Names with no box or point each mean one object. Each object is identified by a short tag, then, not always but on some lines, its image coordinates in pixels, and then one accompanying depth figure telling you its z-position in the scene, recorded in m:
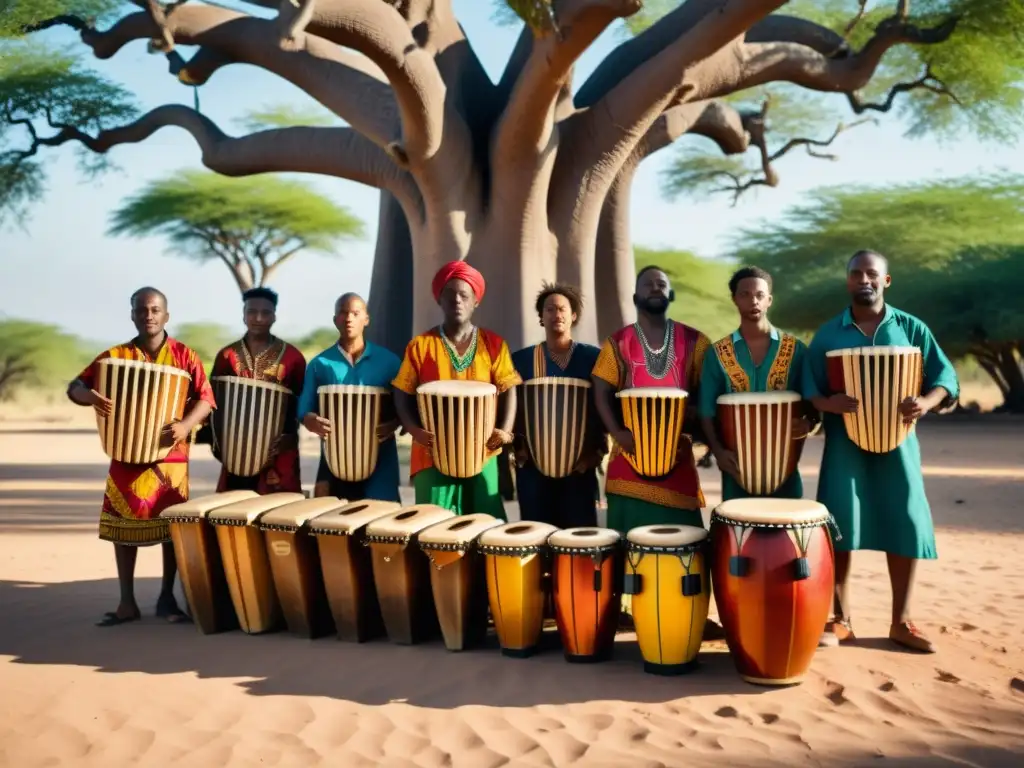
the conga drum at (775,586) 4.33
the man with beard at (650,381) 5.09
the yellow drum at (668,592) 4.52
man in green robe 4.88
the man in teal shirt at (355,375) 5.51
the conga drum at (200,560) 5.21
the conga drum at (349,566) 4.95
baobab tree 8.84
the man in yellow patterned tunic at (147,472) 5.45
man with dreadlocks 5.34
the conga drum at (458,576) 4.79
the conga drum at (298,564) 5.03
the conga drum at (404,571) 4.87
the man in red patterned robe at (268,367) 5.69
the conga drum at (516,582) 4.76
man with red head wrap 5.38
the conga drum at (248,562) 5.11
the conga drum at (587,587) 4.67
